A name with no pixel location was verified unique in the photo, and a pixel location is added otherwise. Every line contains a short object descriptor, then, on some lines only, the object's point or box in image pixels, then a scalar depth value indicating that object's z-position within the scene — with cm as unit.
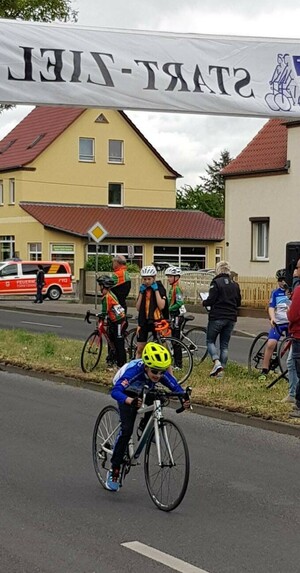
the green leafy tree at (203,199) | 9356
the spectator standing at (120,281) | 1563
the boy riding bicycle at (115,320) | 1462
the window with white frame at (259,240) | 3784
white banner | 973
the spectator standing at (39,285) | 4175
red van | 4638
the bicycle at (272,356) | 1392
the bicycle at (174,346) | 1369
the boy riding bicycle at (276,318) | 1380
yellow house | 5812
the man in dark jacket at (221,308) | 1407
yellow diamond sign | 3225
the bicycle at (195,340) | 1535
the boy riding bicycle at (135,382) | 693
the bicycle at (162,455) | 697
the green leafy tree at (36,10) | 2819
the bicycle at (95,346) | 1478
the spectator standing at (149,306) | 1340
